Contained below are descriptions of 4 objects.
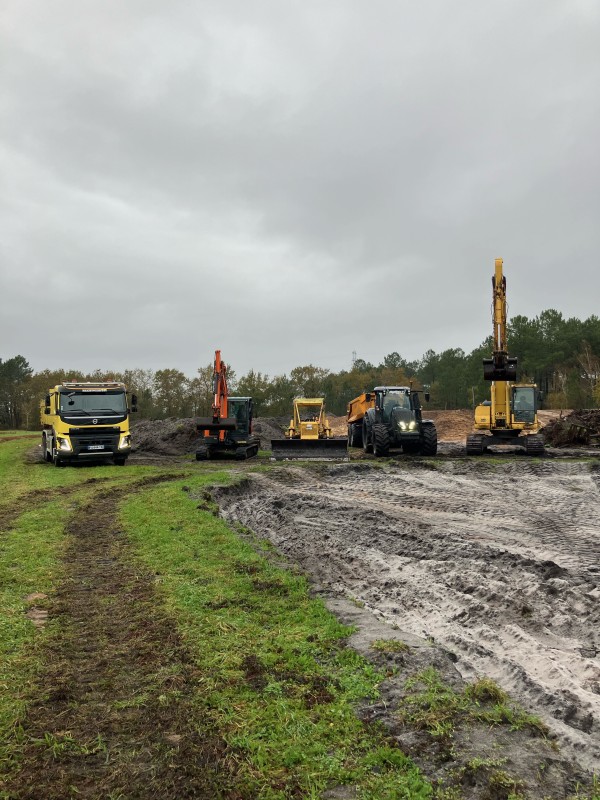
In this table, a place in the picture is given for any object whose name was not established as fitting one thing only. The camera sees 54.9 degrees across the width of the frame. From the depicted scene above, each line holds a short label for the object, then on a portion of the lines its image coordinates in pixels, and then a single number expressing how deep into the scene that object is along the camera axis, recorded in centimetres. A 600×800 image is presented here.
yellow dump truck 2011
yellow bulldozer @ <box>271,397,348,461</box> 2736
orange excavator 2257
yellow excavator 2166
